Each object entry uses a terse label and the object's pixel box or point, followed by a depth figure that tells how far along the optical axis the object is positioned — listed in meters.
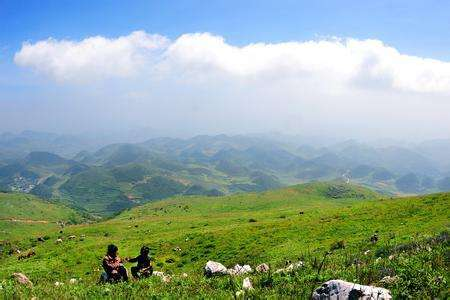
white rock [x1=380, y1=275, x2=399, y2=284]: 13.78
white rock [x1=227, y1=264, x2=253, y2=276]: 24.99
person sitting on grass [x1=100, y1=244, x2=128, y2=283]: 23.28
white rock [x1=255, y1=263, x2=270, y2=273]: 20.73
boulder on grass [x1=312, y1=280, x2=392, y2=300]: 11.77
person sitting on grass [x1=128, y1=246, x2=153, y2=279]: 25.74
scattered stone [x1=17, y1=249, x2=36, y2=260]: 56.97
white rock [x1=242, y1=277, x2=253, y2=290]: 14.81
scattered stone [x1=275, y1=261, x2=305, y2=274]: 18.23
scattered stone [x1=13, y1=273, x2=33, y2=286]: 20.62
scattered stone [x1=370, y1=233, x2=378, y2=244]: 37.25
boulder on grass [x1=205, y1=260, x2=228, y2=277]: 24.11
